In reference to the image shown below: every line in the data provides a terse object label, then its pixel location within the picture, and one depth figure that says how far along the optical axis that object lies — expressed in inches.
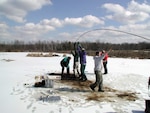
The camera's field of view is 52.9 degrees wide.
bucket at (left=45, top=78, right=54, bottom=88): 261.3
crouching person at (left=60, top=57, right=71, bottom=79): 334.2
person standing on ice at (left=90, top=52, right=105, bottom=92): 238.0
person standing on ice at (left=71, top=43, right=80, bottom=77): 325.6
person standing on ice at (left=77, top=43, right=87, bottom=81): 314.0
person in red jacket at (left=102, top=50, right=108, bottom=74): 365.9
